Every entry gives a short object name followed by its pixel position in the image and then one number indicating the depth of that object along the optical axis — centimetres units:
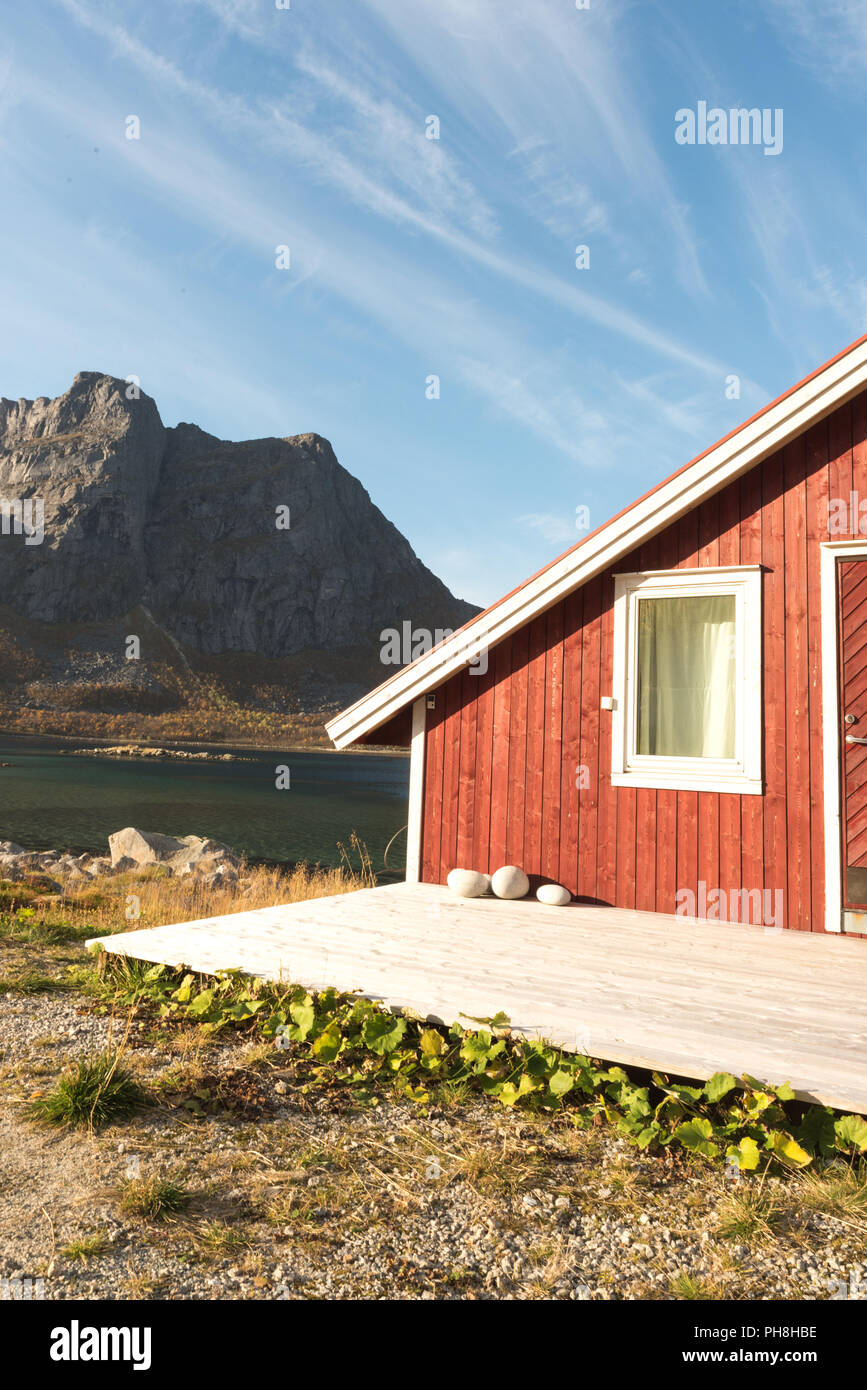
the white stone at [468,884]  734
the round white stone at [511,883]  720
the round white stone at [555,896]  702
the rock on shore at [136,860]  1725
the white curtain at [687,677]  671
